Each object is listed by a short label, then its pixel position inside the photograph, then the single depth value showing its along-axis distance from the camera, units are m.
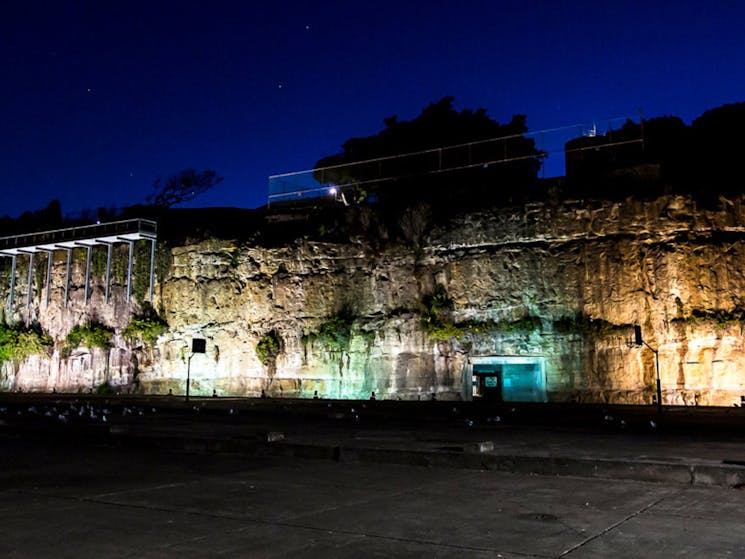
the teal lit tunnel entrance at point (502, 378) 30.19
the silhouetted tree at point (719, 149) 29.85
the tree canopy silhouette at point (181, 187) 60.06
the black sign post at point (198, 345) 29.94
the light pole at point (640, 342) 26.05
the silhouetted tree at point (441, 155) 34.56
